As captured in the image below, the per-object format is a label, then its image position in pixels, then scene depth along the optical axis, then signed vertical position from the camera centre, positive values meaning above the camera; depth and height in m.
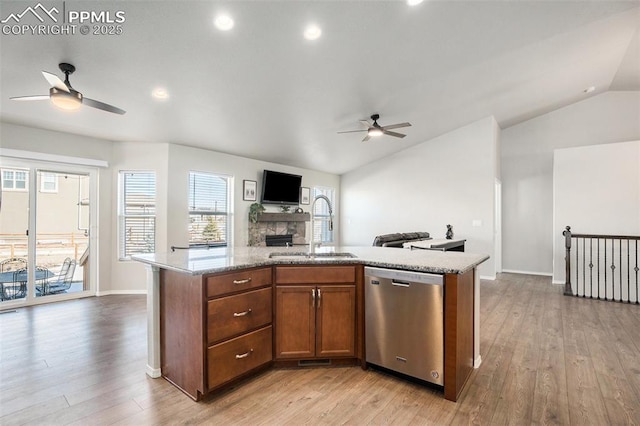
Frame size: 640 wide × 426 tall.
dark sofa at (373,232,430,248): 4.75 -0.44
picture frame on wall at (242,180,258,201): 6.38 +0.49
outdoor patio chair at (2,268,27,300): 4.18 -1.05
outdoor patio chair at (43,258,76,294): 4.57 -1.04
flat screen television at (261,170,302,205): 6.72 +0.59
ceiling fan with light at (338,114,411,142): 4.67 +1.30
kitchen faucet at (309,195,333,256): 2.84 -0.33
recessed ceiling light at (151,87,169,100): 3.66 +1.48
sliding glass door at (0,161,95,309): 4.21 -0.31
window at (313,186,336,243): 8.41 -0.11
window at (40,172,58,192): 4.49 +0.46
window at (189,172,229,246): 5.61 +0.08
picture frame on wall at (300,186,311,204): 7.73 +0.48
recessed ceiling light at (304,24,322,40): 2.95 +1.81
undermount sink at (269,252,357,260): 2.54 -0.37
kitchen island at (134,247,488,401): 2.02 -0.74
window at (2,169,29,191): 4.18 +0.46
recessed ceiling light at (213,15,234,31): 2.69 +1.73
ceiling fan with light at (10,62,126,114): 2.55 +1.03
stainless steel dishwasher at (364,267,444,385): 2.08 -0.79
